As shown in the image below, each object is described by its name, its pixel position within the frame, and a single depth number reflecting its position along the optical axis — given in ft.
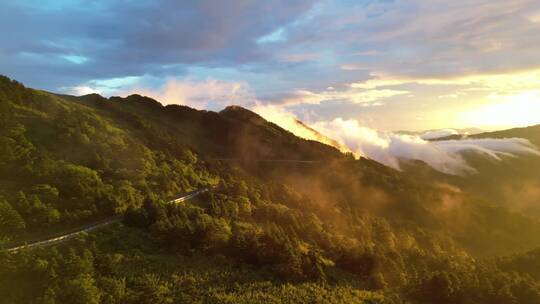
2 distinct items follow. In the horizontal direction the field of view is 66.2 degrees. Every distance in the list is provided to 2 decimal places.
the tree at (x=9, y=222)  129.29
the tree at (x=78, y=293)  100.63
